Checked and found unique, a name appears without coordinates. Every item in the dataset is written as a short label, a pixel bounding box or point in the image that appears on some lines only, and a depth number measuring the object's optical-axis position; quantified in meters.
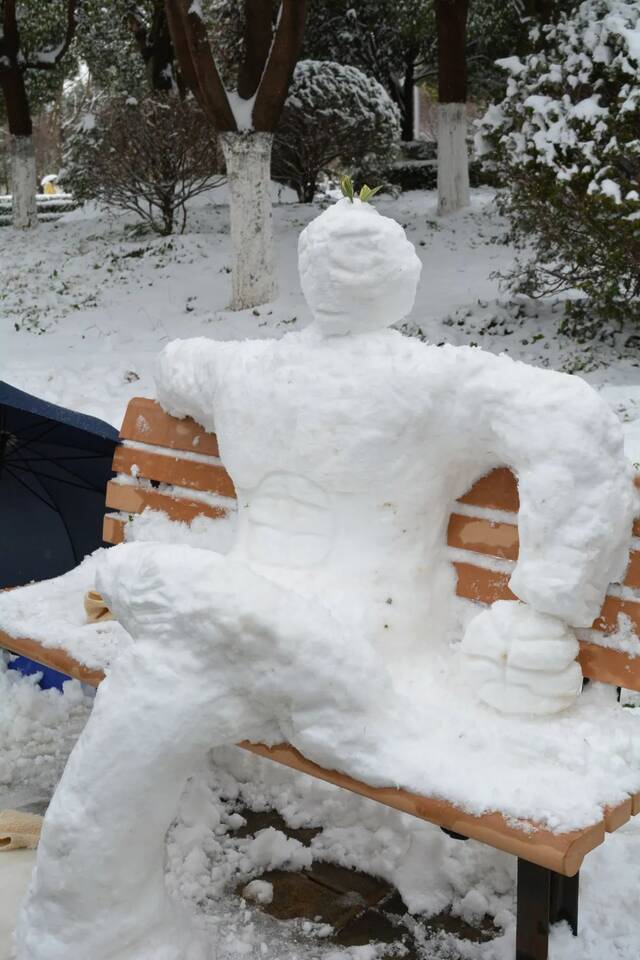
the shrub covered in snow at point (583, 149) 6.36
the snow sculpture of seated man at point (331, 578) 2.24
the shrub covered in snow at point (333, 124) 11.96
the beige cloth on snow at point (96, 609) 3.25
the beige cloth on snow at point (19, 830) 2.91
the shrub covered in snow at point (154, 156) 11.36
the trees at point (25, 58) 13.09
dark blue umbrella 3.60
